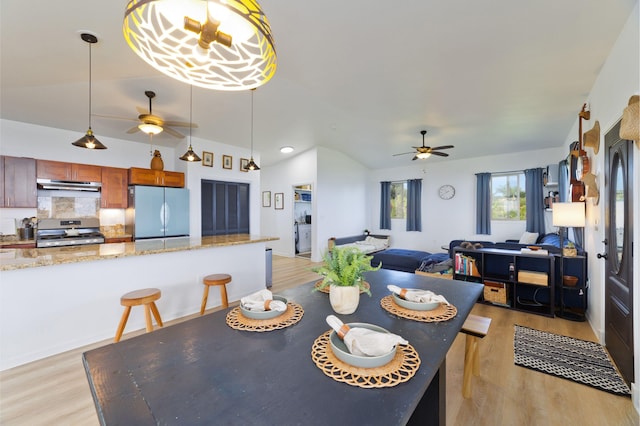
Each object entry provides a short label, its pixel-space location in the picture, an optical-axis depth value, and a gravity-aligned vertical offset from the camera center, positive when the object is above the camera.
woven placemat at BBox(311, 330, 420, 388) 0.81 -0.51
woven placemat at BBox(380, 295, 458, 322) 1.29 -0.50
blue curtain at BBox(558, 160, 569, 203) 4.60 +0.59
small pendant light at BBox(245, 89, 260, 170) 3.98 +0.70
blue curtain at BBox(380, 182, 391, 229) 7.96 +0.27
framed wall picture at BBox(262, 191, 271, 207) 7.92 +0.43
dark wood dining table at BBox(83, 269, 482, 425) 0.69 -0.52
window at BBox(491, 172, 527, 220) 6.13 +0.38
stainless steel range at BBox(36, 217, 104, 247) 3.94 -0.30
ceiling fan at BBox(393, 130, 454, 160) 4.91 +1.14
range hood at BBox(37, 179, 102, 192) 4.02 +0.45
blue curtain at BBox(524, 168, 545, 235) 5.61 +0.25
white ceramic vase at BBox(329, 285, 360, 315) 1.31 -0.42
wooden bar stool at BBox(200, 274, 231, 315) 3.01 -0.79
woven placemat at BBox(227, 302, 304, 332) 1.19 -0.51
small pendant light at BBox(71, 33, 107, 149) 2.54 +0.68
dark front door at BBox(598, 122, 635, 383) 1.95 -0.32
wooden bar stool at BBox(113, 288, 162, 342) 2.33 -0.78
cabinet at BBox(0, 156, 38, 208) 3.71 +0.44
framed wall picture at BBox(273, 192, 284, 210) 7.51 +0.37
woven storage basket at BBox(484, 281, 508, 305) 3.53 -1.07
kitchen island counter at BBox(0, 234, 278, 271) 2.18 -0.38
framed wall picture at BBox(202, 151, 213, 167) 5.19 +1.07
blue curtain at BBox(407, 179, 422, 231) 7.43 +0.24
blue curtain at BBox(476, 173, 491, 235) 6.36 +0.21
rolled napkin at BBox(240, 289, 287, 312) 1.31 -0.46
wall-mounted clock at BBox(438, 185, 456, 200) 6.97 +0.56
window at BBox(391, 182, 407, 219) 7.96 +0.39
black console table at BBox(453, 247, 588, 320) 3.22 -0.85
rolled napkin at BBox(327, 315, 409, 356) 0.92 -0.46
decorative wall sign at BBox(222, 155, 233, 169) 5.51 +1.08
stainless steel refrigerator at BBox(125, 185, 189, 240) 4.47 +0.02
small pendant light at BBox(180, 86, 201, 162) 3.46 +0.75
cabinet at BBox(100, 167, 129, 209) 4.54 +0.44
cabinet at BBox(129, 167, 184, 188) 4.55 +0.63
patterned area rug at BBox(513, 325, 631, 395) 2.04 -1.27
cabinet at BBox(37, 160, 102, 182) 4.00 +0.66
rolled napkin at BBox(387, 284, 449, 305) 1.41 -0.45
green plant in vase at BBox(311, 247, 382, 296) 1.32 -0.27
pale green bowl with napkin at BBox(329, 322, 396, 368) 0.87 -0.48
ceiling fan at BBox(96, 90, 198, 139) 3.14 +1.09
